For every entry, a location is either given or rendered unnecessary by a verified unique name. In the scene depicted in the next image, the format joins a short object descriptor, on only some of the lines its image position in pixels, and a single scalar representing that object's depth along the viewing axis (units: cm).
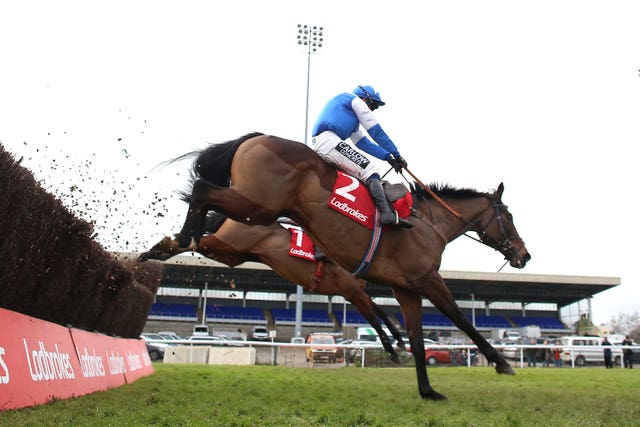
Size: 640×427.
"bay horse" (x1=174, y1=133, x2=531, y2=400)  573
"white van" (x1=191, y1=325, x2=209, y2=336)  4506
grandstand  5122
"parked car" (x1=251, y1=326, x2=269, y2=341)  4516
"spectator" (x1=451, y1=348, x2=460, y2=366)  2685
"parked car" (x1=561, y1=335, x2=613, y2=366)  2778
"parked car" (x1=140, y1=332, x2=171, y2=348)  3597
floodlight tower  2890
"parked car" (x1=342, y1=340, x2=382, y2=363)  2124
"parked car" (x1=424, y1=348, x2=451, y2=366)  2844
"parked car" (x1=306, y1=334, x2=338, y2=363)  2097
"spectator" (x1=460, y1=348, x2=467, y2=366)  2657
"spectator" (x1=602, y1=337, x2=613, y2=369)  2375
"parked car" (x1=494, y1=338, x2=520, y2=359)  2602
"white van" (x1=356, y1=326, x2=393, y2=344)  3972
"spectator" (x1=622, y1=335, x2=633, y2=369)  2466
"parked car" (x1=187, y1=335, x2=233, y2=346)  3214
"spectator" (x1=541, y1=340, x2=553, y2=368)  2462
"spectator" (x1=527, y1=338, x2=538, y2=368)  2443
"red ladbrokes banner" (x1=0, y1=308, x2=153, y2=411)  477
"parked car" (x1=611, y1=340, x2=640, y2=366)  3062
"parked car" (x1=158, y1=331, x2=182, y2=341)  3847
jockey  648
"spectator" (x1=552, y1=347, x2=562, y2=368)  2542
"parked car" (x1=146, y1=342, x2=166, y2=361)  3006
